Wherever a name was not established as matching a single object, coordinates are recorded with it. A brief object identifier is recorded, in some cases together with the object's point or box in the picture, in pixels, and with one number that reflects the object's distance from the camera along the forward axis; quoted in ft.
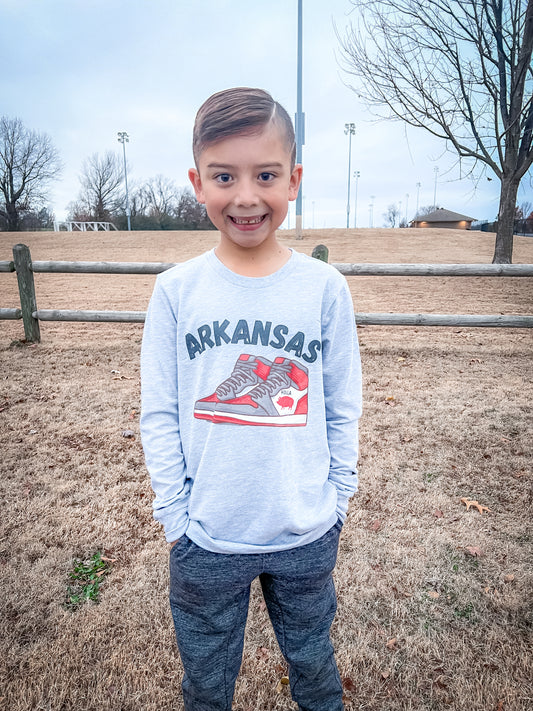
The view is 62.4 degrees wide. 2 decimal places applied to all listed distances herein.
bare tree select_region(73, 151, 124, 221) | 178.19
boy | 3.78
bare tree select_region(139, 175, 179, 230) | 184.47
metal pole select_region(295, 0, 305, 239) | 69.56
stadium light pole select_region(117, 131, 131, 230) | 172.68
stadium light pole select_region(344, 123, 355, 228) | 171.22
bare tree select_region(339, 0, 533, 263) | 33.83
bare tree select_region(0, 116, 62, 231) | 146.82
